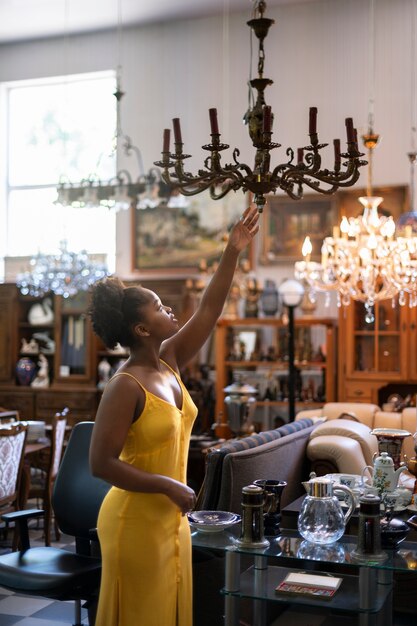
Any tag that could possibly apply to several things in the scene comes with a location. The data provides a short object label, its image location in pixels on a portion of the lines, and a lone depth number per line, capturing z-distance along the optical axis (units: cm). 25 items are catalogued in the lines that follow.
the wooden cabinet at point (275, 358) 905
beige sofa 532
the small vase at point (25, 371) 1045
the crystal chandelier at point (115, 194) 765
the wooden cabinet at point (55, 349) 1010
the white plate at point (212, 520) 312
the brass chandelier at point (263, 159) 368
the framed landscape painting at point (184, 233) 1018
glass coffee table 277
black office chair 347
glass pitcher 304
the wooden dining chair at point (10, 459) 536
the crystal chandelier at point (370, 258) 654
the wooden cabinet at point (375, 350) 869
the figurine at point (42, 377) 1045
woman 247
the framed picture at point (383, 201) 917
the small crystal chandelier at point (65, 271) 901
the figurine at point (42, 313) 1064
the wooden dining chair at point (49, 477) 625
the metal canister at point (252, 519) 295
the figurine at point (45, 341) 1069
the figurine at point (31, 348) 1062
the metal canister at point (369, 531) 283
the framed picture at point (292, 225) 962
